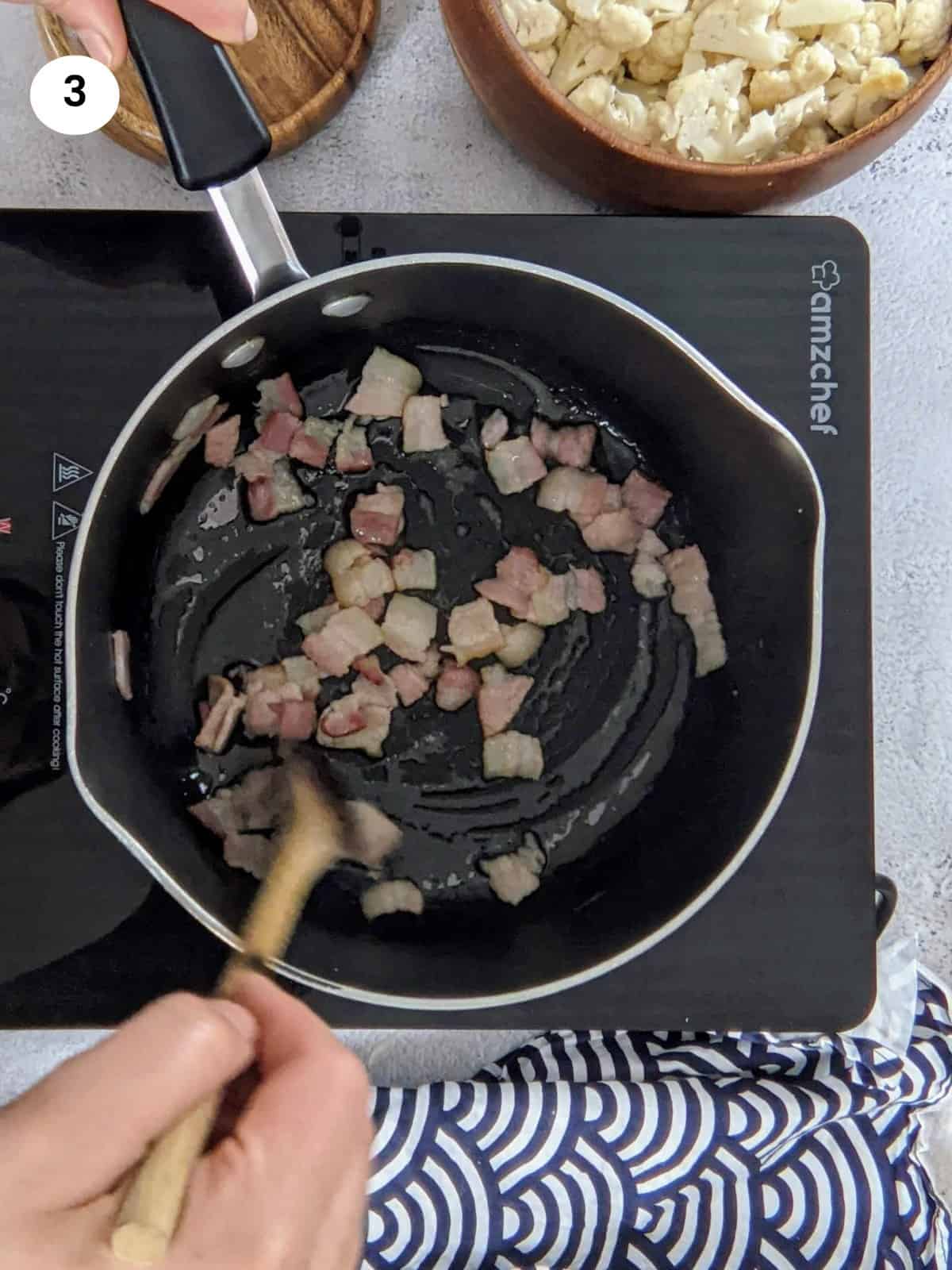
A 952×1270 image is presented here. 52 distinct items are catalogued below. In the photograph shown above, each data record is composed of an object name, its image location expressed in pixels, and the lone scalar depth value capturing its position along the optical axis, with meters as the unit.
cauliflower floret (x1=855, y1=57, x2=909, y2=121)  0.52
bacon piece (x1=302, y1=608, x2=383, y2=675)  0.60
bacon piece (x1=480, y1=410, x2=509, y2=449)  0.61
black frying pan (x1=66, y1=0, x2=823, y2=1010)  0.53
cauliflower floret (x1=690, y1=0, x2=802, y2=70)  0.52
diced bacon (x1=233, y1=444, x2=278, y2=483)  0.60
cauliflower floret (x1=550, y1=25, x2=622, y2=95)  0.53
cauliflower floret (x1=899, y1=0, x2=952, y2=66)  0.52
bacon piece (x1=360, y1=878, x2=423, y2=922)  0.60
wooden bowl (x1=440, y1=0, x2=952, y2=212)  0.50
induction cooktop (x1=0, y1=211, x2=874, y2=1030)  0.55
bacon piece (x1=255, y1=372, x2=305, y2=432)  0.59
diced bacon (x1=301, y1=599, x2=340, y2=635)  0.60
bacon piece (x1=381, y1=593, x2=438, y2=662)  0.60
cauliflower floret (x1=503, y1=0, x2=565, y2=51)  0.52
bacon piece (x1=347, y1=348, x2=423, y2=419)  0.60
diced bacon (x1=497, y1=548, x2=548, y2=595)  0.60
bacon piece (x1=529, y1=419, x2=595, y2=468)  0.61
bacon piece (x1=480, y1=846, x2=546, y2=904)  0.60
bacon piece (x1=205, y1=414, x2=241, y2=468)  0.59
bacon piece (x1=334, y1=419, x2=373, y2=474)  0.60
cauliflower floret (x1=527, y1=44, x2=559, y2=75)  0.53
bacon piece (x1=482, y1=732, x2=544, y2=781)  0.61
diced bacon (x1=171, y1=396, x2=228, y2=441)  0.56
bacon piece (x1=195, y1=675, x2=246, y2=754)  0.59
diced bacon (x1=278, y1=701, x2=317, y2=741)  0.60
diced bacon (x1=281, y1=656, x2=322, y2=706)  0.60
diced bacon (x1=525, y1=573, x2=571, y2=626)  0.60
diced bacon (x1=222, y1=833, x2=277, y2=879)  0.58
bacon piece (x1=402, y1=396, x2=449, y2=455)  0.60
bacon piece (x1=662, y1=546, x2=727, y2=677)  0.60
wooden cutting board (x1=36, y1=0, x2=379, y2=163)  0.56
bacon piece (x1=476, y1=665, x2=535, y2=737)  0.60
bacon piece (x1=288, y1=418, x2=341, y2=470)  0.60
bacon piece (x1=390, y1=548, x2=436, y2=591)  0.60
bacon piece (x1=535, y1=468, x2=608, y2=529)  0.61
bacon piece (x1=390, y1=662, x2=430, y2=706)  0.60
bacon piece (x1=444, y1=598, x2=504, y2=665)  0.60
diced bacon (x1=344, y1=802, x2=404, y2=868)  0.60
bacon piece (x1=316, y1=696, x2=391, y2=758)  0.60
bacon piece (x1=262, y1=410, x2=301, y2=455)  0.59
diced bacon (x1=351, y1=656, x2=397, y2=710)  0.60
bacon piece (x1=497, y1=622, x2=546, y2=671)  0.61
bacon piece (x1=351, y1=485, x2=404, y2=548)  0.59
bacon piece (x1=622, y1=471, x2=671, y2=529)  0.61
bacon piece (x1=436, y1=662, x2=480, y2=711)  0.60
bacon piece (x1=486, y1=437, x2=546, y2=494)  0.60
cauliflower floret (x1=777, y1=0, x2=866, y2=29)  0.52
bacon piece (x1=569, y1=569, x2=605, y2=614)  0.61
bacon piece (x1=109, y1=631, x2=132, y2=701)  0.57
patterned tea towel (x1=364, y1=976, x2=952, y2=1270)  0.65
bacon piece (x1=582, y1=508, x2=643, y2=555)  0.61
